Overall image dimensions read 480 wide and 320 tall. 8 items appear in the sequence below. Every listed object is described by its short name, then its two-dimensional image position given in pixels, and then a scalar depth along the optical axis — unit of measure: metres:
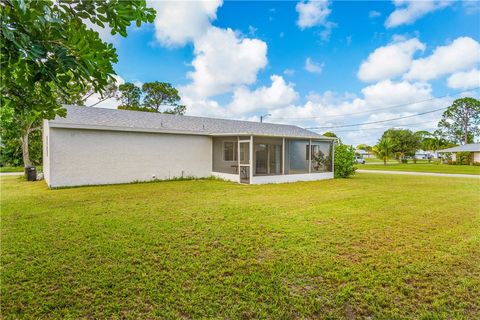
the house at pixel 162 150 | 11.05
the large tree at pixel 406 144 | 43.12
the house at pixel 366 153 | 72.88
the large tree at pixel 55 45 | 1.35
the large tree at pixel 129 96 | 30.36
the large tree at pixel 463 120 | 44.59
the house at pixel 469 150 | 33.50
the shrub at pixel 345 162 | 16.17
